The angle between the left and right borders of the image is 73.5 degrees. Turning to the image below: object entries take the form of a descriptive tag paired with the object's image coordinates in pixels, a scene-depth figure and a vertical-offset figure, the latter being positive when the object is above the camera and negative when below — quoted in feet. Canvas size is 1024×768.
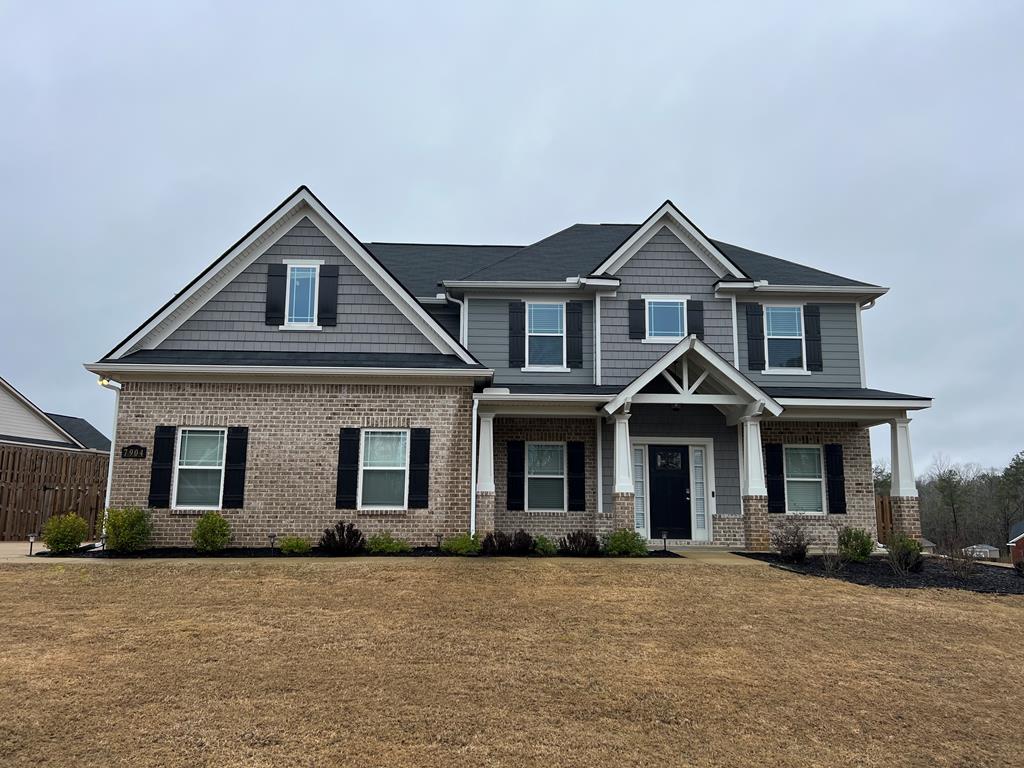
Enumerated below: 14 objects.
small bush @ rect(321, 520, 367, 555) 39.65 -2.46
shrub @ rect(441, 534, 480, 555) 39.34 -2.64
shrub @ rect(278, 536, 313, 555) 39.14 -2.68
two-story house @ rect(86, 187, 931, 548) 42.65 +6.90
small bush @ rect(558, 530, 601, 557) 40.48 -2.69
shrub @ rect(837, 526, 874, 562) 41.24 -2.65
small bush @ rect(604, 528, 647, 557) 40.68 -2.65
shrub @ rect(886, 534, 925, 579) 38.37 -3.02
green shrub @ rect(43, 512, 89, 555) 39.52 -2.13
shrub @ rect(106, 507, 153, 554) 39.24 -1.88
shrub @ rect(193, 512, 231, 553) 39.09 -2.04
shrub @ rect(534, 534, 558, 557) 40.27 -2.77
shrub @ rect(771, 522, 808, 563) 39.93 -2.58
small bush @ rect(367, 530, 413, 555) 39.60 -2.70
